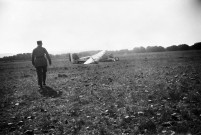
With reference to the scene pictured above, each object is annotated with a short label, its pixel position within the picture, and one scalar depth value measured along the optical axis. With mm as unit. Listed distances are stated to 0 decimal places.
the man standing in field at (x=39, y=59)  11352
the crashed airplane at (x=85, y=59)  32697
